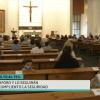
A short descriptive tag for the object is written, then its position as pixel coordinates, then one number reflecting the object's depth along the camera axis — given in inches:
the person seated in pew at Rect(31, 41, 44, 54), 347.6
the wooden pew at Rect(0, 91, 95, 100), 90.5
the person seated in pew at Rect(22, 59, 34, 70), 194.7
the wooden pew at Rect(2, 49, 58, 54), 375.9
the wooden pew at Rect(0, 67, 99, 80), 173.3
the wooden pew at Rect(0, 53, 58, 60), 313.3
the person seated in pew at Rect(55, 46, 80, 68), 224.1
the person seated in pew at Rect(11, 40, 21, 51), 395.0
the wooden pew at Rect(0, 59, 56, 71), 256.5
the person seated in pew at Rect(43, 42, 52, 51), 389.7
